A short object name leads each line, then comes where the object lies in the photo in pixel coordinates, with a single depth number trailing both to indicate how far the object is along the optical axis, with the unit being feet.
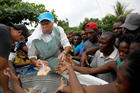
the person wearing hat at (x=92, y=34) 9.61
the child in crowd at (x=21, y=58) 9.58
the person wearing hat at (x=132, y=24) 6.09
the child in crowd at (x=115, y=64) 4.61
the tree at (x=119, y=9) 70.85
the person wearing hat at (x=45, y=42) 7.46
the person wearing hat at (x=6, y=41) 6.01
